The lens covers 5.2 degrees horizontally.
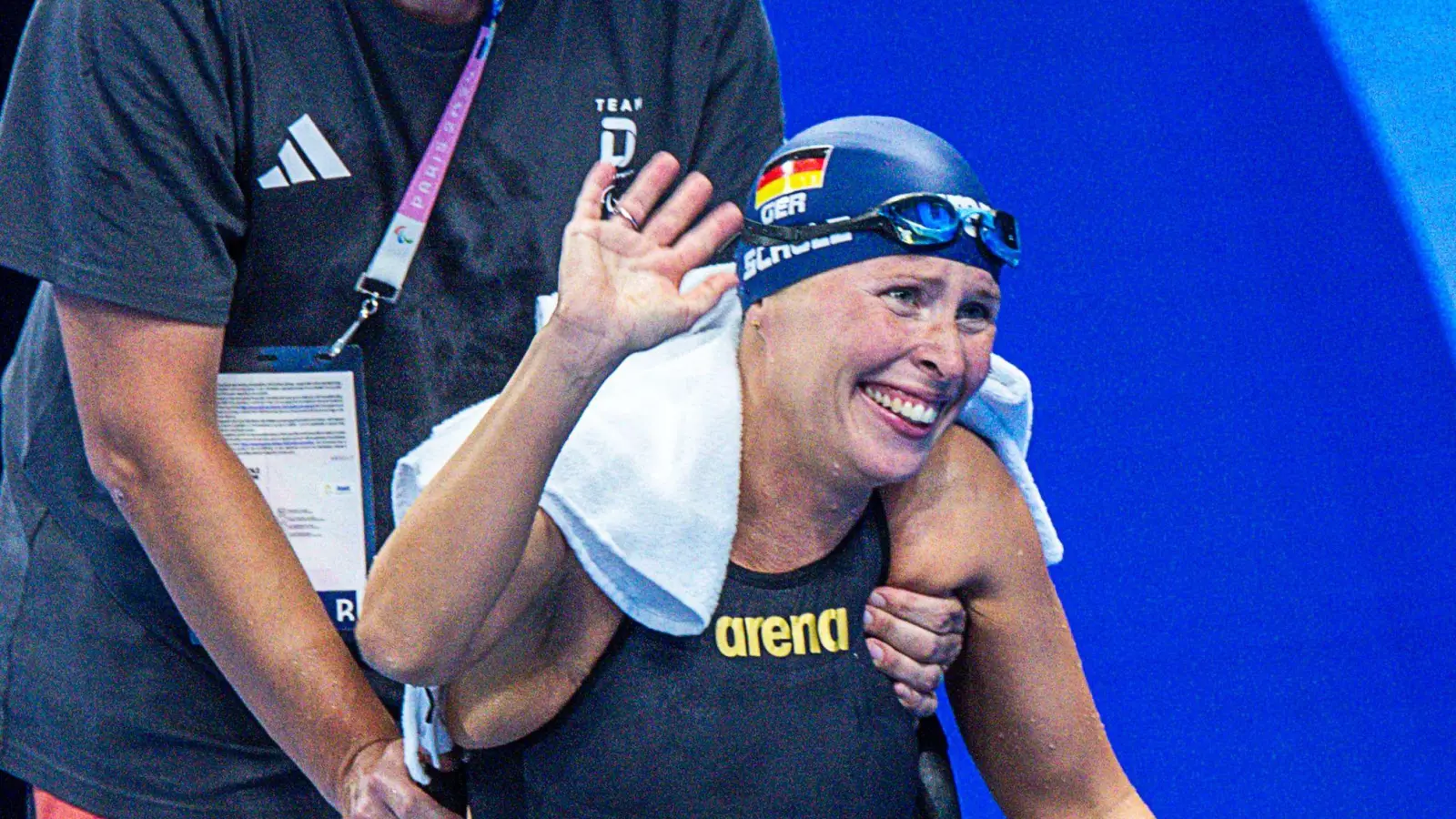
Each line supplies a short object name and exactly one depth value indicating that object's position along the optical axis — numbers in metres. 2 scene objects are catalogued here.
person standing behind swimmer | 10.97
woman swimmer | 10.85
